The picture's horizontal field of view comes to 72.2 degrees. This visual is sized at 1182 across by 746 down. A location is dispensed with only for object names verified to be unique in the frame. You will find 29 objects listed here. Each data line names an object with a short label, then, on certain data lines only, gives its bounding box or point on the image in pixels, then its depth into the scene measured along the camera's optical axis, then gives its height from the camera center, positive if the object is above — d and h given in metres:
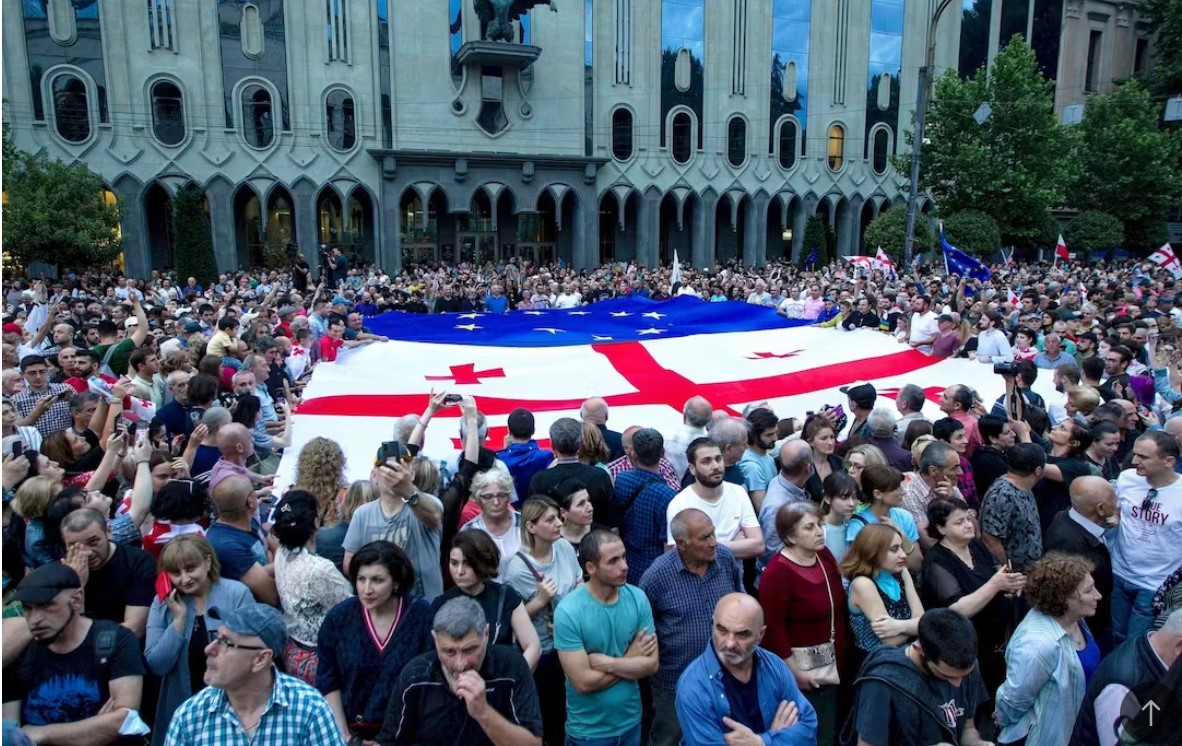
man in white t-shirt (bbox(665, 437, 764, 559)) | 4.39 -1.42
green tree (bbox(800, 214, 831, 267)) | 34.03 +0.19
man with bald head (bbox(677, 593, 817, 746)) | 2.99 -1.69
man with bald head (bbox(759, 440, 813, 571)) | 4.73 -1.41
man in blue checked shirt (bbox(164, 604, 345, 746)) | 2.61 -1.49
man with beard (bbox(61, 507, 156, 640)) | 3.53 -1.47
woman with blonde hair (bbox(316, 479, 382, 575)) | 4.14 -1.46
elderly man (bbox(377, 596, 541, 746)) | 2.83 -1.59
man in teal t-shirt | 3.41 -1.70
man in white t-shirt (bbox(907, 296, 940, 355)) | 10.30 -1.09
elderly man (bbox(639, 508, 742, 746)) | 3.65 -1.62
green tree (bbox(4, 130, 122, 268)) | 20.52 +0.72
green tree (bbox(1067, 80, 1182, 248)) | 34.12 +3.66
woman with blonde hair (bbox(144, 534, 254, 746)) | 3.34 -1.54
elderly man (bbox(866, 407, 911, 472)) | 5.52 -1.34
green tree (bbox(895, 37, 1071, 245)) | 27.95 +3.45
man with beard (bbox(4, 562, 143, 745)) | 3.00 -1.61
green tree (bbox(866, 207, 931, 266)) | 28.78 +0.41
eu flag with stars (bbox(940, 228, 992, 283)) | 16.58 -0.39
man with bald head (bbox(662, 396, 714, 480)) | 5.74 -1.31
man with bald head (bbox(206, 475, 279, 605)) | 3.83 -1.41
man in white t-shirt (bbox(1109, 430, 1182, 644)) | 4.64 -1.65
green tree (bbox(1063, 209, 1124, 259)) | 34.38 +0.54
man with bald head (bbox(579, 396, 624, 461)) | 5.76 -1.23
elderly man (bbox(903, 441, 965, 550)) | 4.75 -1.39
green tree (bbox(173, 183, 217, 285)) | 25.62 +0.23
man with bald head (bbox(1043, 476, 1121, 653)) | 4.55 -1.60
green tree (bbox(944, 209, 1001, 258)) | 27.73 +0.40
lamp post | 19.05 +2.31
